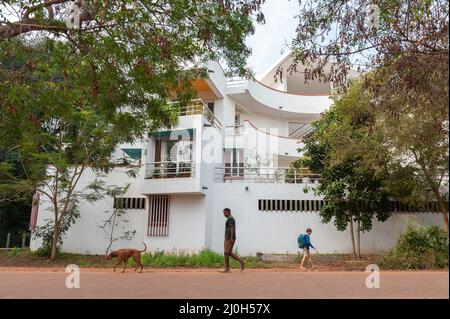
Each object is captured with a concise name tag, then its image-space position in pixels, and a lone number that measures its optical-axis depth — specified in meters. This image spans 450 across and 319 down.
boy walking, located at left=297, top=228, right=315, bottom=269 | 13.65
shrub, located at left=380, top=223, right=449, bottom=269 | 13.84
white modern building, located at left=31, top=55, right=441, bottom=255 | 18.33
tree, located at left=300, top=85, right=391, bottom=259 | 15.23
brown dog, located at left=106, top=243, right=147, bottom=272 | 12.12
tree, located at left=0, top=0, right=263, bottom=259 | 7.35
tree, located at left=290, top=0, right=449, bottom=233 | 6.66
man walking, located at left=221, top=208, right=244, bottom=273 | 11.56
